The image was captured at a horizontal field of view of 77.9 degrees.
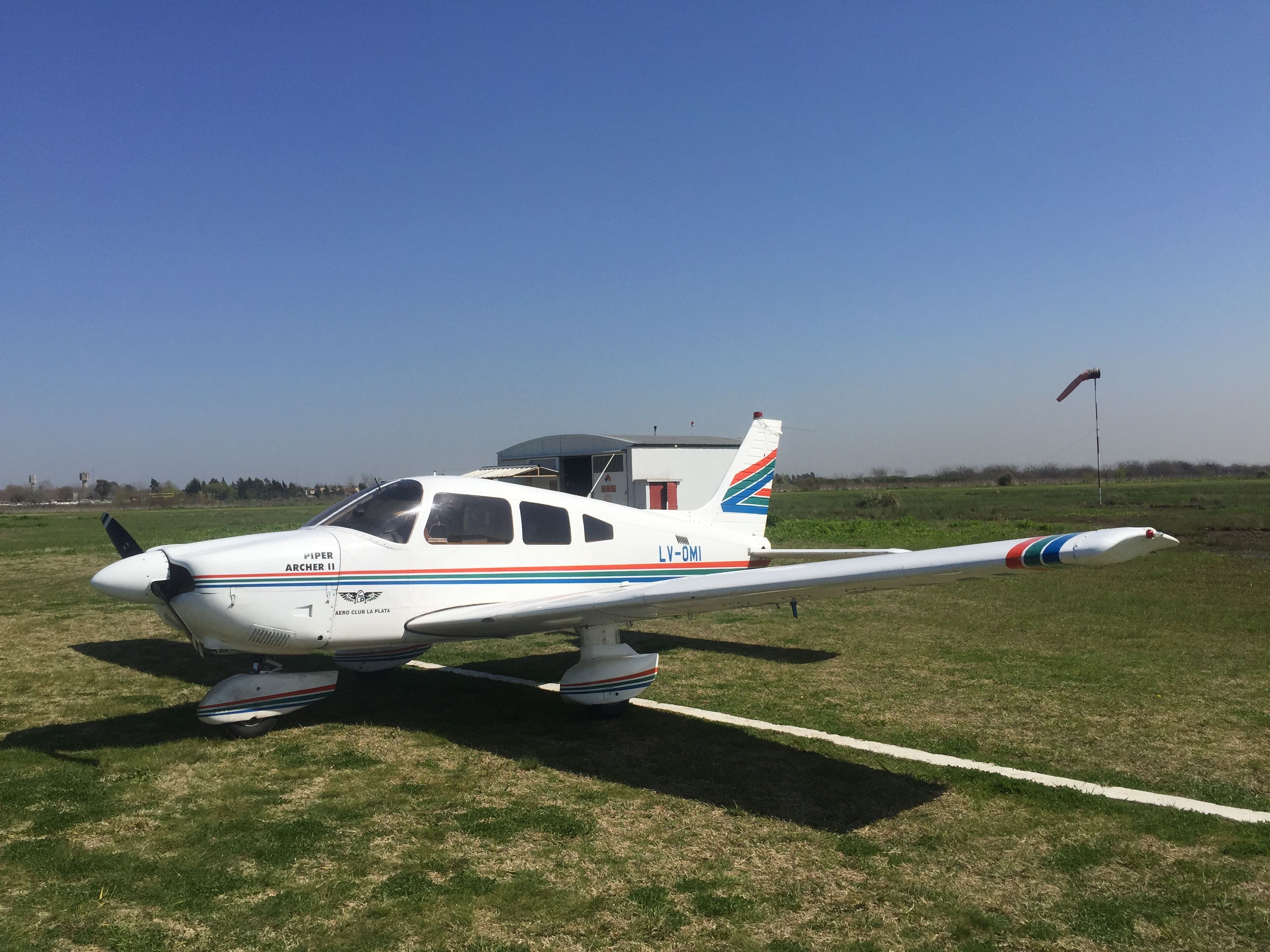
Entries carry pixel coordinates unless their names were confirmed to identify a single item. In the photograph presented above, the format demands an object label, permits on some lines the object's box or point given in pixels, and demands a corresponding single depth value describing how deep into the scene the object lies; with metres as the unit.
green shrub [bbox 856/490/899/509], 47.16
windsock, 42.19
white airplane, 5.81
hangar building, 26.20
